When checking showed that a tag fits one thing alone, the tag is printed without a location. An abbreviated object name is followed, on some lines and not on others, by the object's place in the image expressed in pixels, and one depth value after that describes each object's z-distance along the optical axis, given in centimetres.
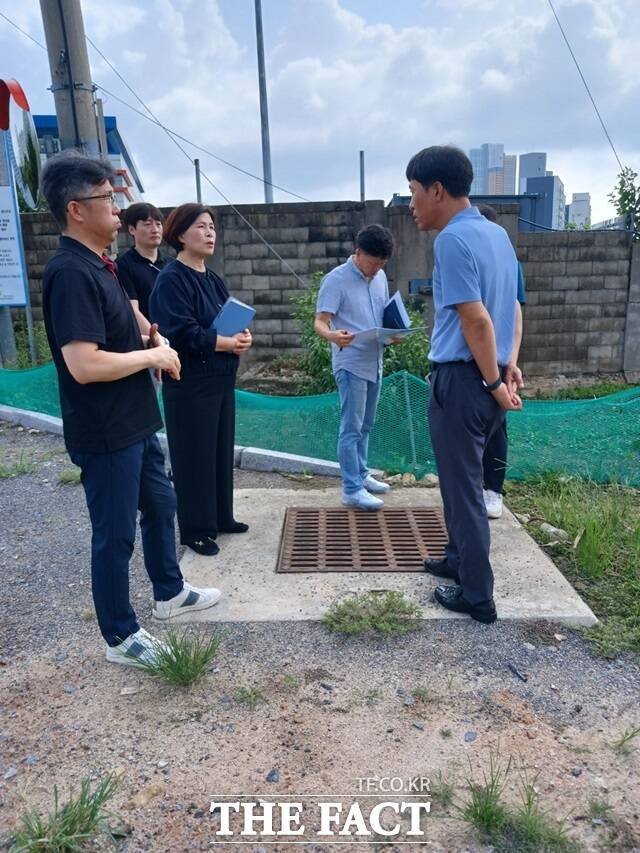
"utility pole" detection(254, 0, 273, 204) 1277
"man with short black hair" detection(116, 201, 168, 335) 387
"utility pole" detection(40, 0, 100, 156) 628
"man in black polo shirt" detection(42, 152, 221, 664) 213
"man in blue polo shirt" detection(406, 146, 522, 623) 250
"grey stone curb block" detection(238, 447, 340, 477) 493
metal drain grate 335
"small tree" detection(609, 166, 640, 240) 945
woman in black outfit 314
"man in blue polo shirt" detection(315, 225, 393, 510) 393
